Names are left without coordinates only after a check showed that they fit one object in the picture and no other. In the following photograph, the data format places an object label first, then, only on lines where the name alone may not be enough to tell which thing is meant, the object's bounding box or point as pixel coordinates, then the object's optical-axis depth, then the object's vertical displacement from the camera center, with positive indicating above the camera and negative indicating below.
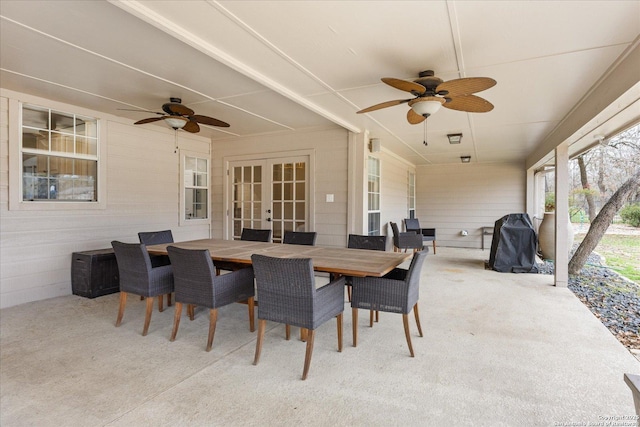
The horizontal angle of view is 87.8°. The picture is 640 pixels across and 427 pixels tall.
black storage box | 4.14 -0.80
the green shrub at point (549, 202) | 7.30 +0.24
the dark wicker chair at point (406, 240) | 6.48 -0.55
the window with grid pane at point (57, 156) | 3.98 +0.70
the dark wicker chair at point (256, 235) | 4.56 -0.33
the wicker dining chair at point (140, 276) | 2.98 -0.60
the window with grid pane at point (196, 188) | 5.98 +0.43
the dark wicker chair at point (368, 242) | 3.81 -0.36
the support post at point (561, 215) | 4.72 -0.04
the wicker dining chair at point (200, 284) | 2.68 -0.61
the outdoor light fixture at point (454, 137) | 5.52 +1.26
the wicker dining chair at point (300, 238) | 4.31 -0.35
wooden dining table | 2.56 -0.41
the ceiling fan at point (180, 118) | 3.67 +1.09
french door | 5.72 +0.30
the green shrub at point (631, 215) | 4.68 -0.03
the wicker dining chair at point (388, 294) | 2.58 -0.65
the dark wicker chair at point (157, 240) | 3.92 -0.37
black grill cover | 5.75 -0.60
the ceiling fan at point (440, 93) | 2.51 +0.97
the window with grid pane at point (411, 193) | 8.89 +0.53
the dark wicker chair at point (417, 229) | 8.04 -0.42
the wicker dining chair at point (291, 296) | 2.27 -0.60
